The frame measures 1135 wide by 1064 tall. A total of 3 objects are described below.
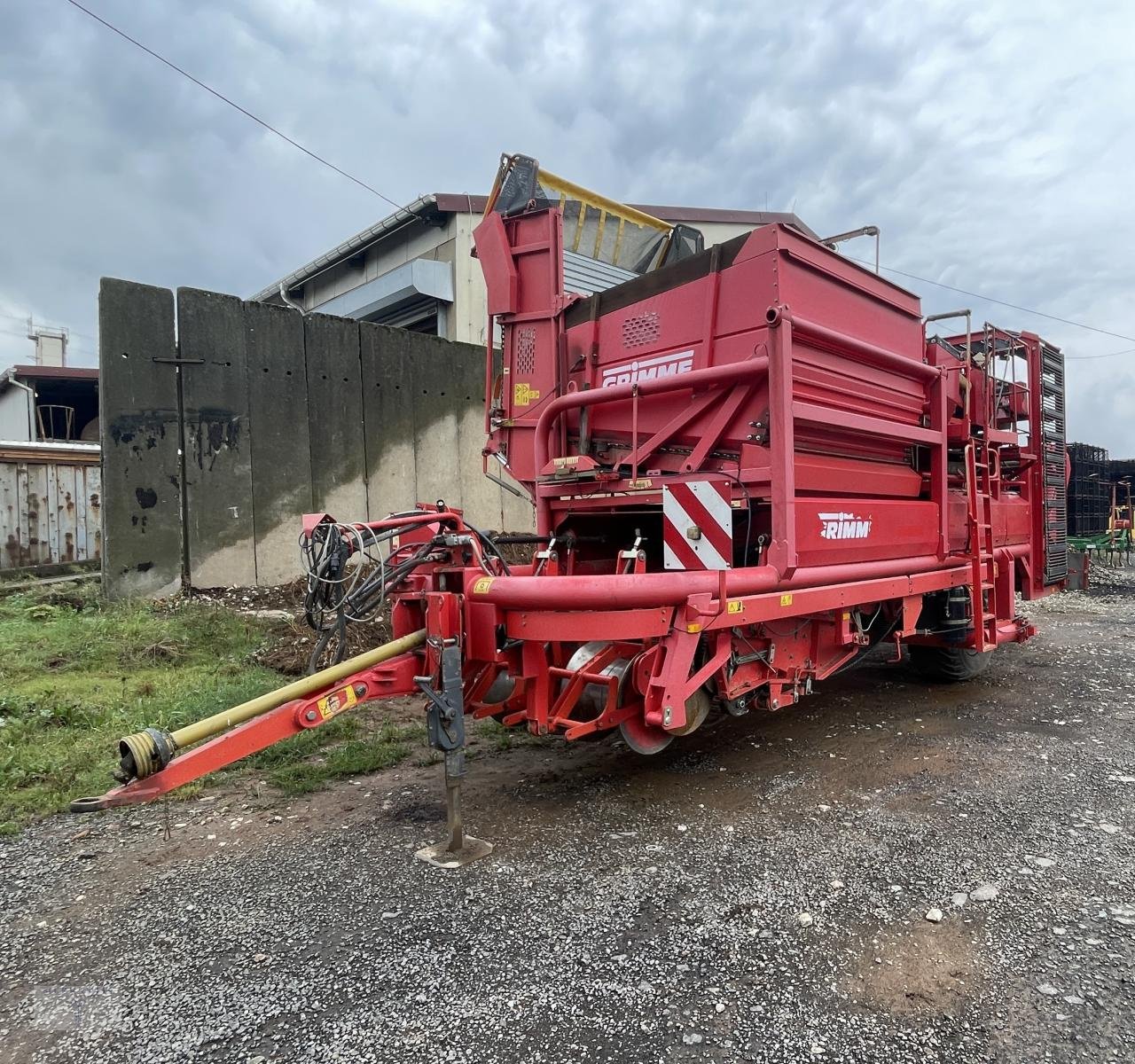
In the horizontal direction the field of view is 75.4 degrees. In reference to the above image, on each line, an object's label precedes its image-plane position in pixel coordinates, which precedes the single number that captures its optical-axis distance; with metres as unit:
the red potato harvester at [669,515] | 2.96
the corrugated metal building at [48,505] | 8.66
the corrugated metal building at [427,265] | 13.99
